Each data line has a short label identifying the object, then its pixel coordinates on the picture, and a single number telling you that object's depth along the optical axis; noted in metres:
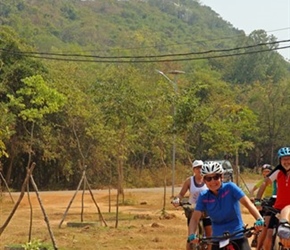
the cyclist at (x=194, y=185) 11.14
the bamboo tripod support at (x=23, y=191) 12.89
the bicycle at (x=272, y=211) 8.97
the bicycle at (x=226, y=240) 6.70
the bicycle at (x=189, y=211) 10.86
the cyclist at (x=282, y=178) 8.81
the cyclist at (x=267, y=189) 12.38
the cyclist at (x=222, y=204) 6.79
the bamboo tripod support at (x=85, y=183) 19.83
